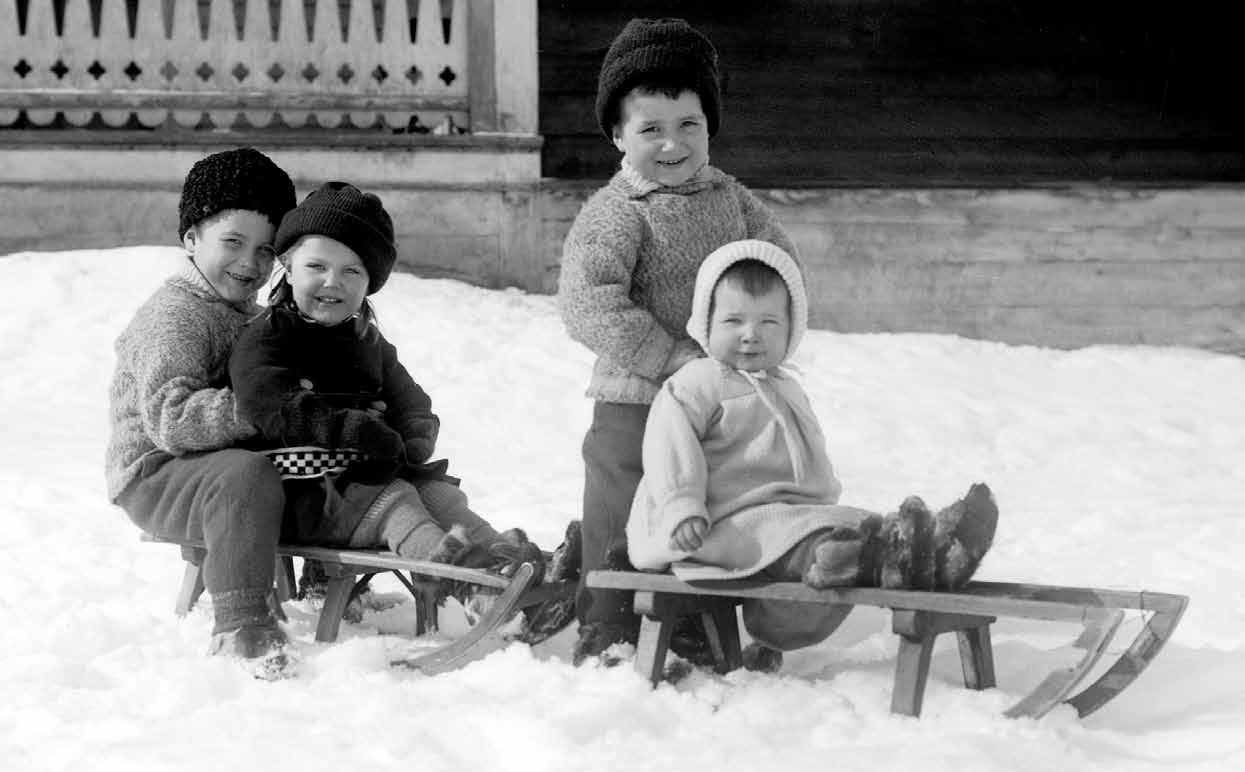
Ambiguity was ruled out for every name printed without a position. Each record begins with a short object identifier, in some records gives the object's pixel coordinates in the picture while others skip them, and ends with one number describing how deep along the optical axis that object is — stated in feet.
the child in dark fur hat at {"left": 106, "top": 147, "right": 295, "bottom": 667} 12.89
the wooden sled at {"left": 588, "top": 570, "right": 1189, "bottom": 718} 10.57
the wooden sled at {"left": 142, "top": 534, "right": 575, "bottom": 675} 12.38
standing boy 12.67
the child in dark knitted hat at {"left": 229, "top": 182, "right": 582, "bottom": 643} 13.16
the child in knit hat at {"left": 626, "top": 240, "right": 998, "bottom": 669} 11.54
